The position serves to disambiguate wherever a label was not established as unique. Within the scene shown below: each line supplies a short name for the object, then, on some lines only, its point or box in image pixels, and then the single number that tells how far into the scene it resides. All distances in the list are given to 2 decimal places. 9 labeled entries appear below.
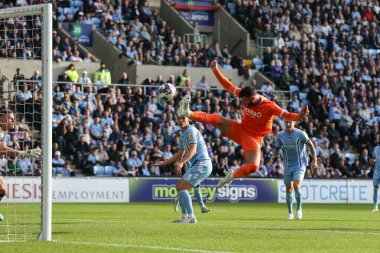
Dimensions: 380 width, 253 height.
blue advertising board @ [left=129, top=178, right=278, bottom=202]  36.06
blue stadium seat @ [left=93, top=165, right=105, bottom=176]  36.20
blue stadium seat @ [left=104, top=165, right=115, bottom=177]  36.44
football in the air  18.36
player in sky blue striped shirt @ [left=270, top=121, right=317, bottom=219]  24.42
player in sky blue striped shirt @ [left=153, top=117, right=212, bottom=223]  19.92
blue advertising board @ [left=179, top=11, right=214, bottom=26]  49.97
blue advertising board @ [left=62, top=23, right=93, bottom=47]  42.41
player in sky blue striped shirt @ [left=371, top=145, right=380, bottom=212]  29.42
